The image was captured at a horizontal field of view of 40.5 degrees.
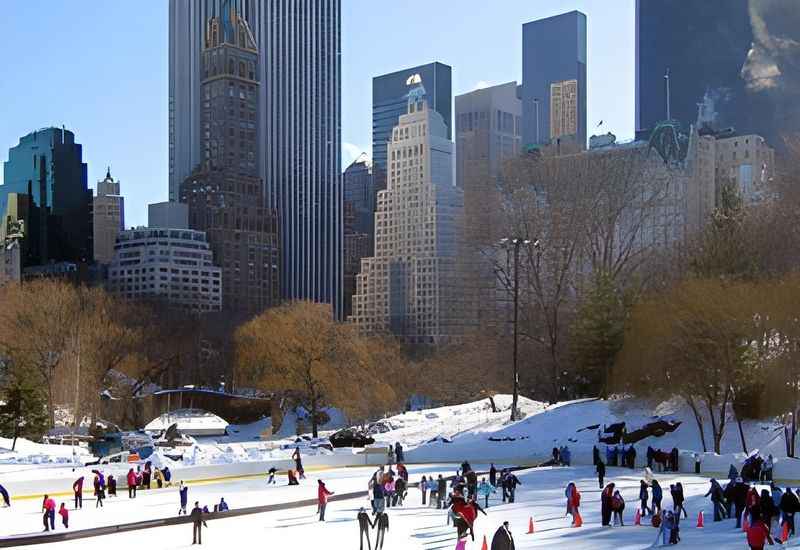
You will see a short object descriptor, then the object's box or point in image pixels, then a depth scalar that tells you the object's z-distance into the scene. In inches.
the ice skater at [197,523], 1011.9
